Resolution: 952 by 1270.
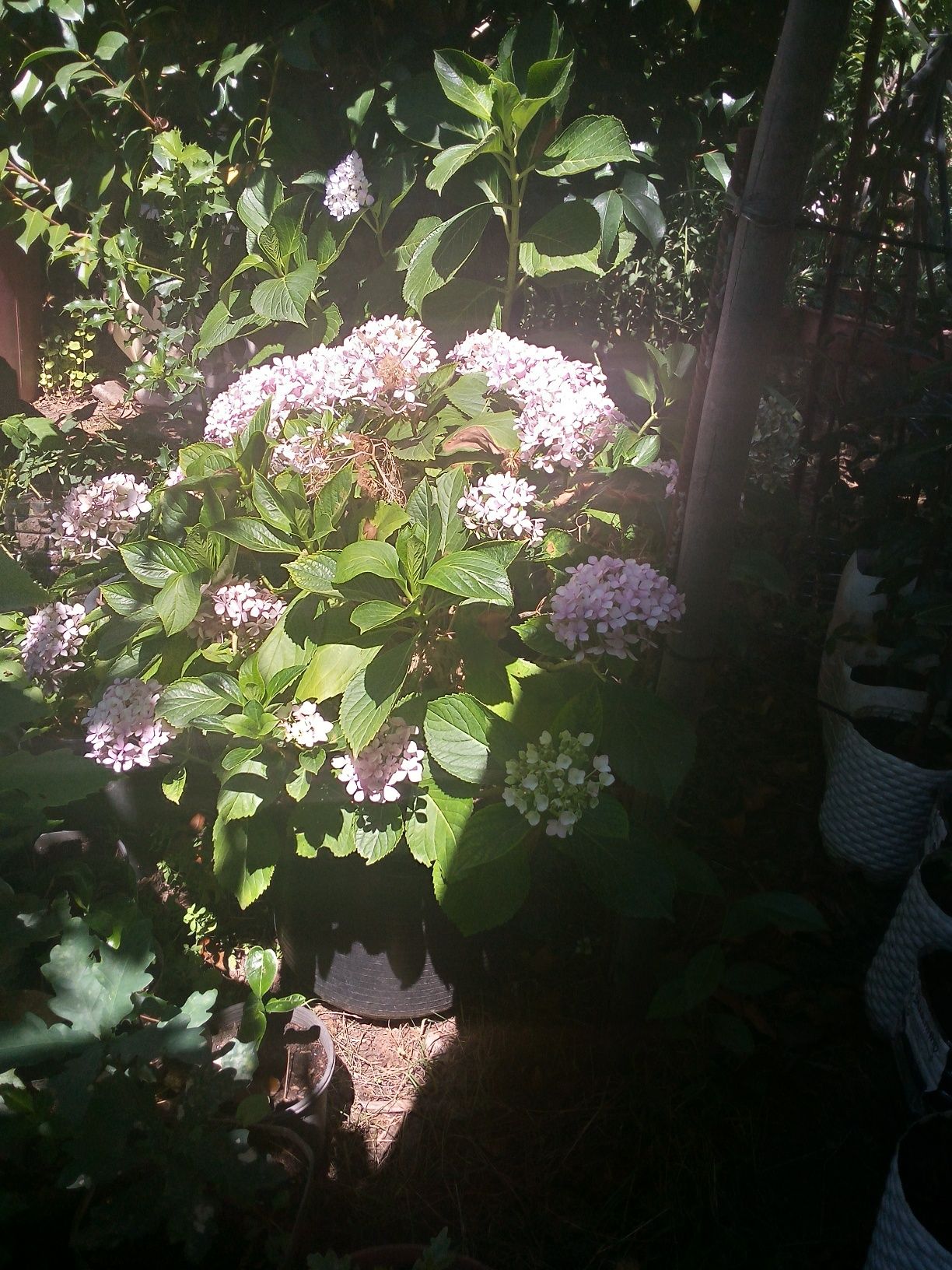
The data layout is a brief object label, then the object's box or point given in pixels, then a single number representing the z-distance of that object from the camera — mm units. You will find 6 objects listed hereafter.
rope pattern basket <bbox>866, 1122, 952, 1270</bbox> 1139
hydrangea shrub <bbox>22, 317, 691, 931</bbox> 1249
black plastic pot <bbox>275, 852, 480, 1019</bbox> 1582
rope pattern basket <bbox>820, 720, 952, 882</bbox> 1872
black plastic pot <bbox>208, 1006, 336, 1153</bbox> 1422
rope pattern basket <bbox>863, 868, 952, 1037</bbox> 1568
